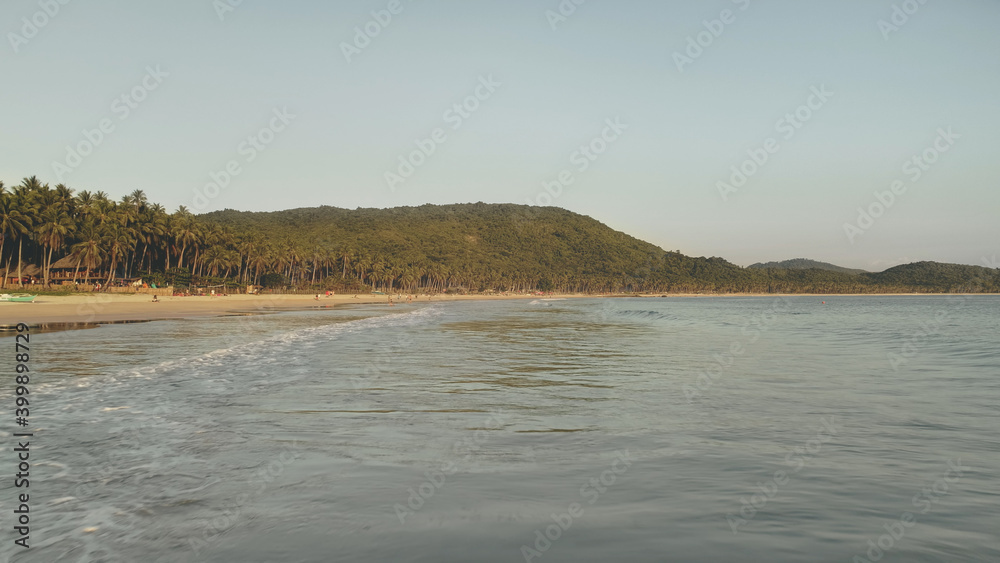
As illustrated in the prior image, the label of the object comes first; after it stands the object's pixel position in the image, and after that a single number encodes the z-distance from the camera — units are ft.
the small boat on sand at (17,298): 200.34
